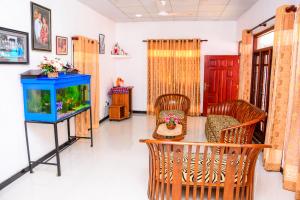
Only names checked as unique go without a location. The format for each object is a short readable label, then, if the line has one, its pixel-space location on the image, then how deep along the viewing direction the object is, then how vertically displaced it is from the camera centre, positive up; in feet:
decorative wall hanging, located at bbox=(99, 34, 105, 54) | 20.56 +2.93
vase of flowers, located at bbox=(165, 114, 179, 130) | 13.94 -2.62
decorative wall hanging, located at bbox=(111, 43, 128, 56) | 23.67 +2.61
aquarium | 10.66 -0.96
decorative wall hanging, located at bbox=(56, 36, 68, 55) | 14.14 +1.93
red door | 23.24 +0.03
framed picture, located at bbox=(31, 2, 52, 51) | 11.76 +2.54
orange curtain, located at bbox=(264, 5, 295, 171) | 10.59 -0.33
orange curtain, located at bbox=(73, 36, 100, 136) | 15.87 +0.80
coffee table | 12.97 -3.07
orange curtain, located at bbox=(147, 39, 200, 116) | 23.41 +0.88
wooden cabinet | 22.84 -1.88
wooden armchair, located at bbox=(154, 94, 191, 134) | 19.26 -2.16
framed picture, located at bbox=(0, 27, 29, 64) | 9.83 +1.30
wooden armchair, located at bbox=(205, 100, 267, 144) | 11.55 -2.54
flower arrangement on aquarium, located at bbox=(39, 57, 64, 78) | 10.97 +0.42
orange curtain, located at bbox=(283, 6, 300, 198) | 9.42 -2.05
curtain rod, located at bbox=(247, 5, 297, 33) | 10.27 +3.03
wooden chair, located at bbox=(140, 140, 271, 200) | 7.40 -3.10
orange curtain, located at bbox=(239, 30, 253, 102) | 17.15 +1.06
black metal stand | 10.81 -3.77
